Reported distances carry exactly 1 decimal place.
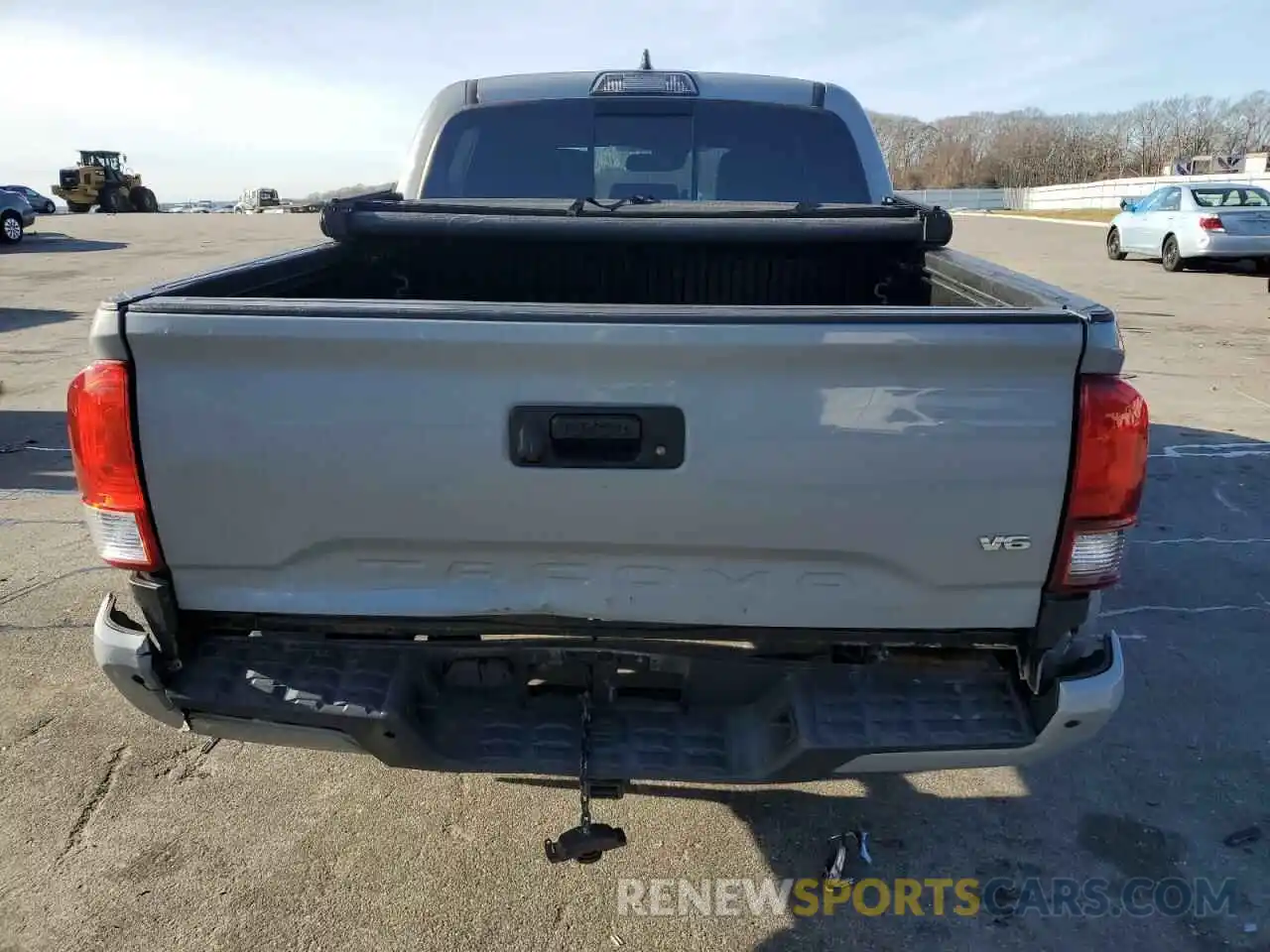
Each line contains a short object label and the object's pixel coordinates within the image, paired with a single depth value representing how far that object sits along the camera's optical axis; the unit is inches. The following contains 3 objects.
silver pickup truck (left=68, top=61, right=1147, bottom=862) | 77.3
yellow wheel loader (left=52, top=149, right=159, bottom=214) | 1770.4
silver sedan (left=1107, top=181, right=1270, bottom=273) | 650.8
